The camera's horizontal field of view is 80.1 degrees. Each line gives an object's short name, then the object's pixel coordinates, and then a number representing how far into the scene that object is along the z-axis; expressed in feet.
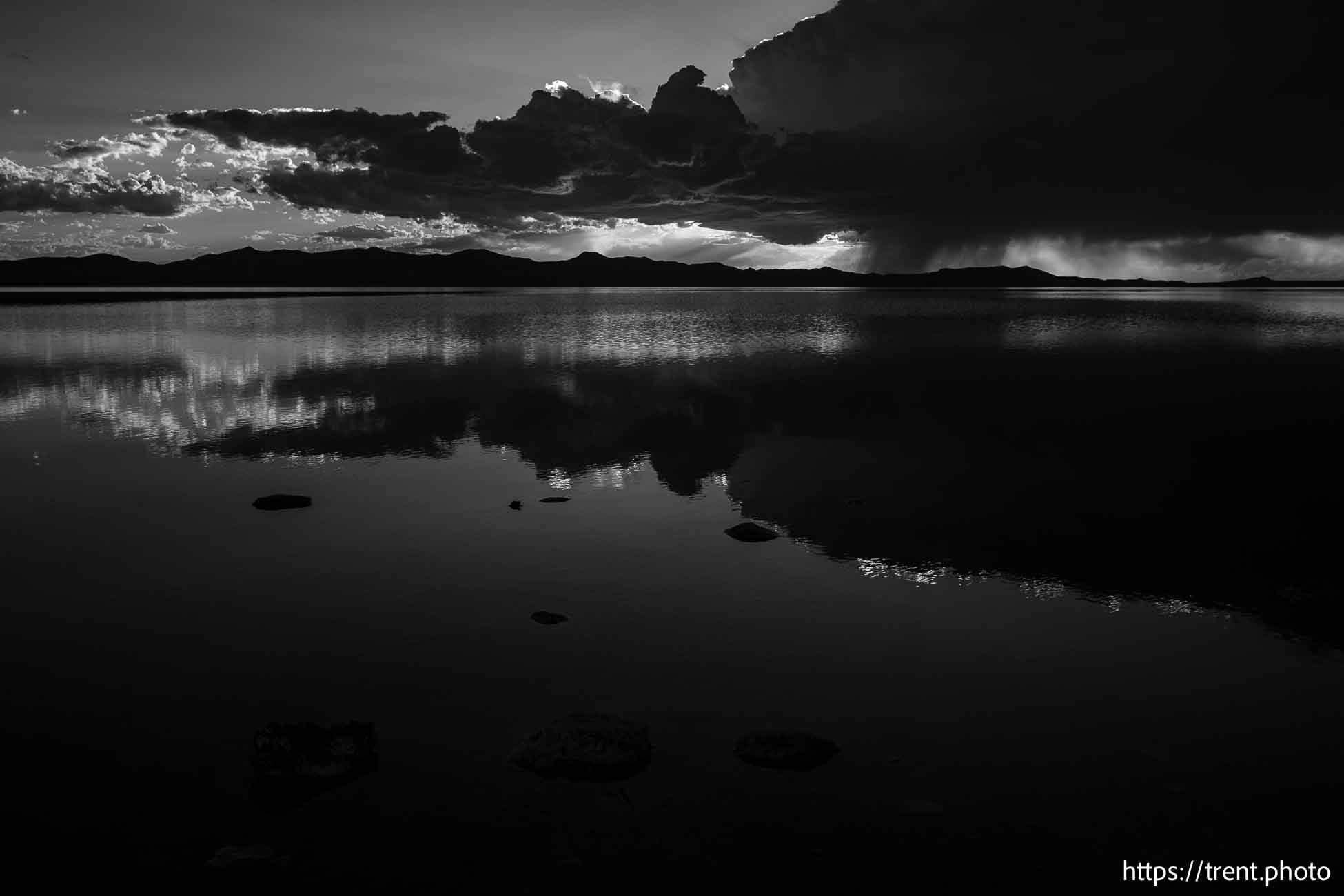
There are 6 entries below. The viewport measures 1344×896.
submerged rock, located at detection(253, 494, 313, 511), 71.87
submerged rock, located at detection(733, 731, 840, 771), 34.40
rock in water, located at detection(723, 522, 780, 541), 64.59
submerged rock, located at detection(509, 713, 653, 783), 33.58
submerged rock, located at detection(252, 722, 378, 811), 32.48
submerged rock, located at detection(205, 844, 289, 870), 28.04
